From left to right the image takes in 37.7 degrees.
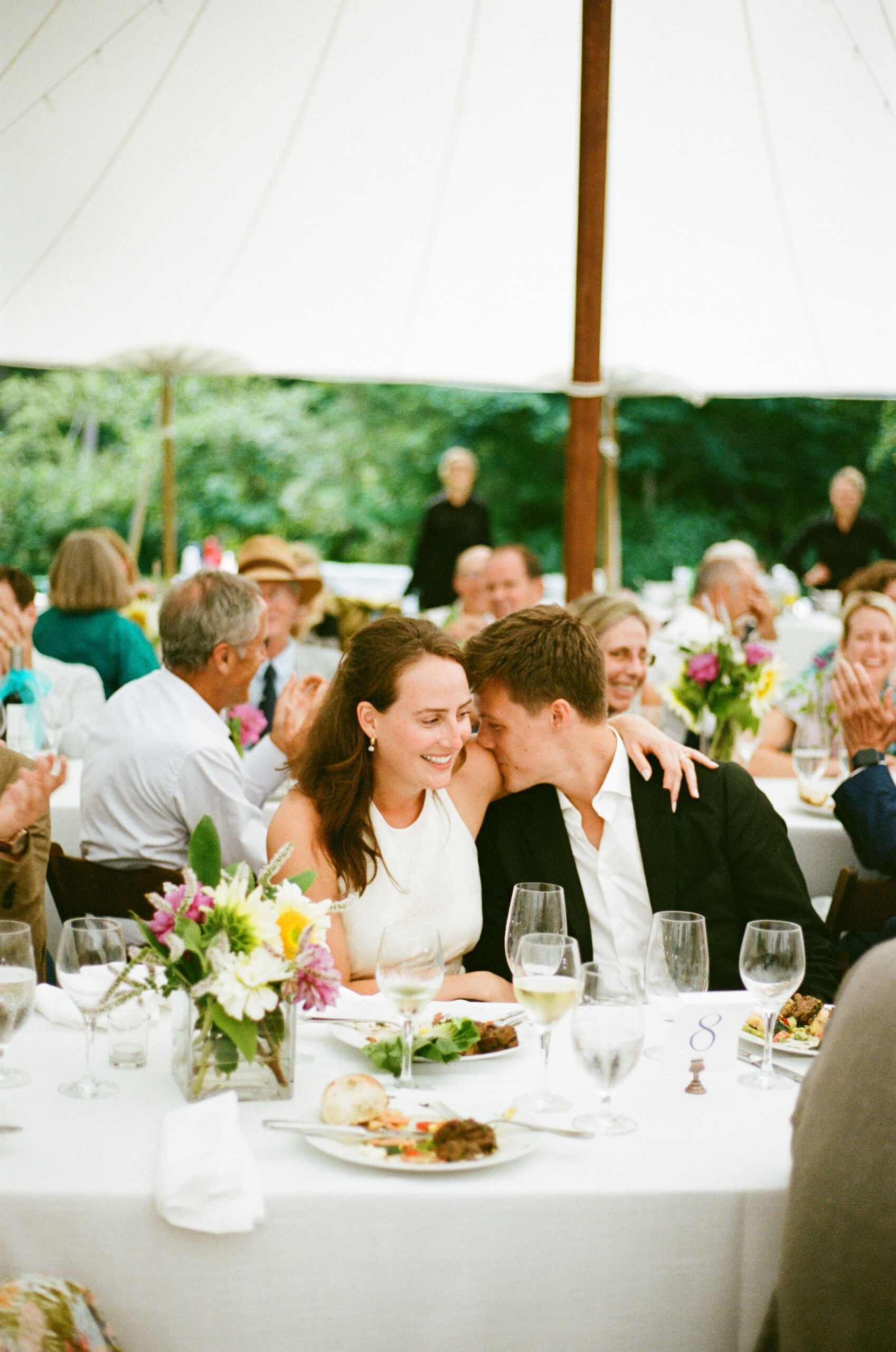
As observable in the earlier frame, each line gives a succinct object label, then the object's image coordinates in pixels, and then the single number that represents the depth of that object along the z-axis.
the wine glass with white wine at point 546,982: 1.64
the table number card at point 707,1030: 1.73
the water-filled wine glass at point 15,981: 1.59
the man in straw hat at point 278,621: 4.68
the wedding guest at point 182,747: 2.85
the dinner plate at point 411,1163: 1.46
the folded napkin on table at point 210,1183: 1.38
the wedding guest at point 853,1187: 1.31
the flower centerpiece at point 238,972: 1.56
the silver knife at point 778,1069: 1.80
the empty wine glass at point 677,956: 1.81
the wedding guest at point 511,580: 5.30
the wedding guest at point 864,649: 4.16
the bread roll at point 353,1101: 1.57
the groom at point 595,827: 2.51
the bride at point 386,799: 2.34
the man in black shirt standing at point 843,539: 9.16
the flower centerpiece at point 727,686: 3.84
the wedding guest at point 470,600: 5.45
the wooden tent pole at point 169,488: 8.78
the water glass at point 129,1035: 1.75
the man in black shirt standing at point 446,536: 9.12
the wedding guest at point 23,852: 2.27
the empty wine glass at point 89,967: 1.66
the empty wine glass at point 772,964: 1.75
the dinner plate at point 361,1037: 1.79
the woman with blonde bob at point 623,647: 3.87
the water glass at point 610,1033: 1.52
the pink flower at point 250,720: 3.60
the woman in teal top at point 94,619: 4.95
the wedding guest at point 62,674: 4.09
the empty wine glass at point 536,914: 1.89
